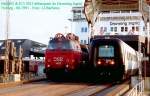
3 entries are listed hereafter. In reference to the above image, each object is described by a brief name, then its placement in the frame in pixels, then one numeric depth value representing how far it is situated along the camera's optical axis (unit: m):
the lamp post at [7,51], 35.14
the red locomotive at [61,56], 33.38
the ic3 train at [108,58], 32.06
